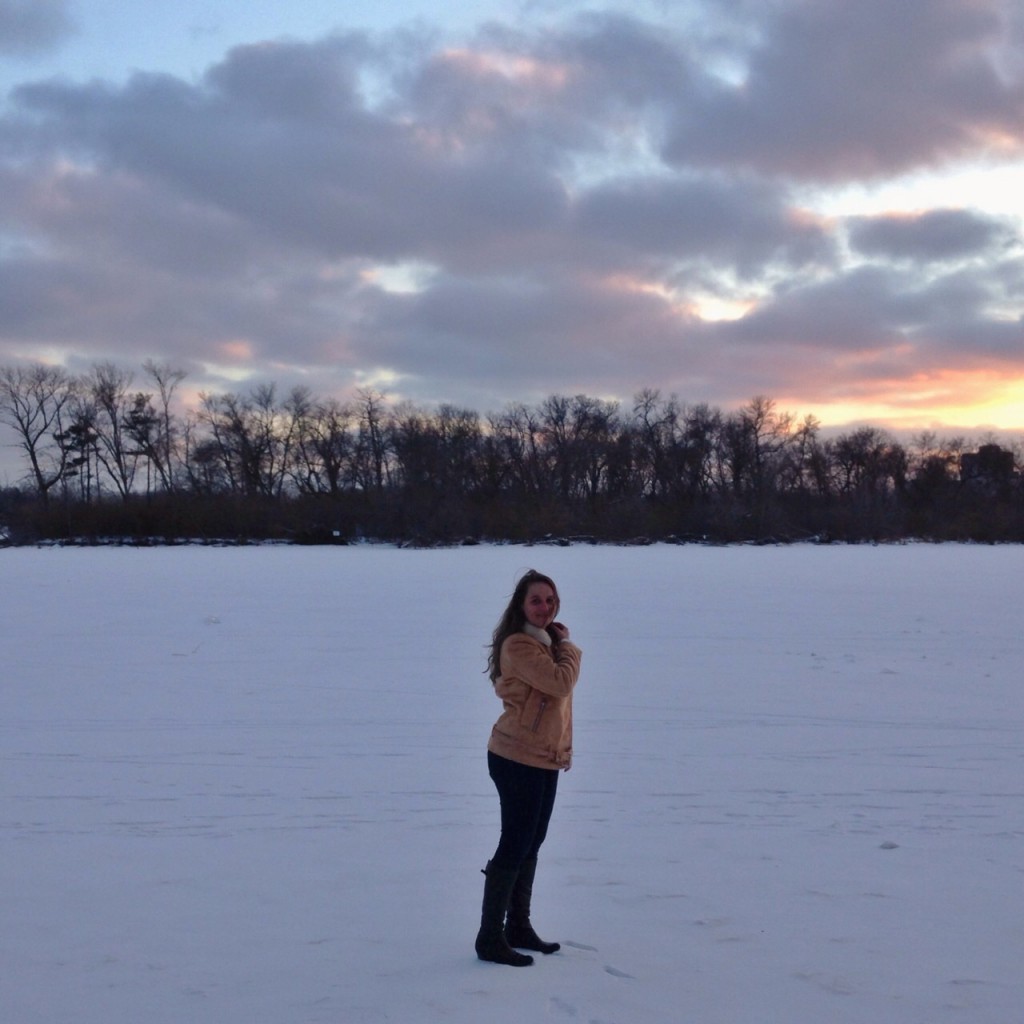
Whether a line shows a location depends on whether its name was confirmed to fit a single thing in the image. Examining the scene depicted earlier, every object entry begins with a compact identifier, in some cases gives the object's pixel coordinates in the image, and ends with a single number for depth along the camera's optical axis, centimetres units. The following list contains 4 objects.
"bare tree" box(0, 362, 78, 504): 6544
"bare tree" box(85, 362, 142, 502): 6906
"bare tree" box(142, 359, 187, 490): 6944
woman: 368
